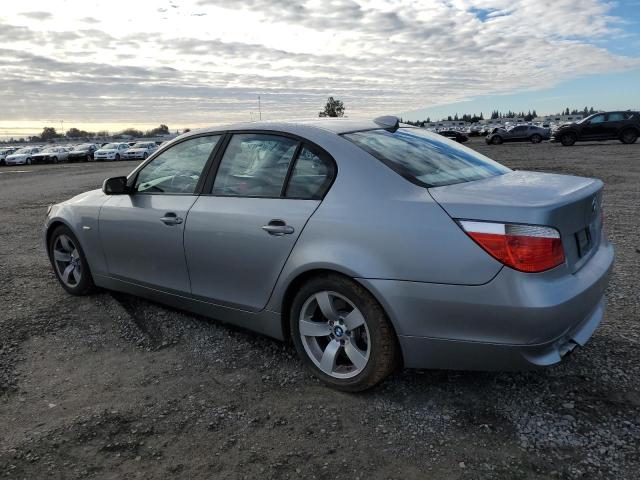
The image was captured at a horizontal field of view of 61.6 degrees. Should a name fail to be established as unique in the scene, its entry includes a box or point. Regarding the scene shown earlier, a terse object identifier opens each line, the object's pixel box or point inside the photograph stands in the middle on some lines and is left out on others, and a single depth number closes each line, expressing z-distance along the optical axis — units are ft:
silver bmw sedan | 8.43
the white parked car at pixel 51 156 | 152.13
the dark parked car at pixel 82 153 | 156.56
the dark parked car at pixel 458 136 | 156.62
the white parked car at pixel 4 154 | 151.56
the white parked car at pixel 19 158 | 147.29
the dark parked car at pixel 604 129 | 91.56
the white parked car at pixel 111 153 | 152.25
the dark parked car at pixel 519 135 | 127.46
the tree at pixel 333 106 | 323.57
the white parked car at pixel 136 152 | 152.87
